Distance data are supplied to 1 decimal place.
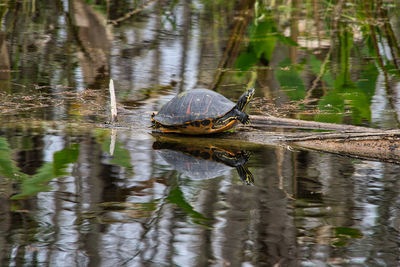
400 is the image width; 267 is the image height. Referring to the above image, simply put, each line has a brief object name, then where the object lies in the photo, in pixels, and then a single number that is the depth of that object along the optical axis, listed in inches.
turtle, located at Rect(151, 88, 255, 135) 306.7
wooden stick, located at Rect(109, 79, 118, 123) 326.7
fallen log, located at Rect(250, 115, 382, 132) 303.5
